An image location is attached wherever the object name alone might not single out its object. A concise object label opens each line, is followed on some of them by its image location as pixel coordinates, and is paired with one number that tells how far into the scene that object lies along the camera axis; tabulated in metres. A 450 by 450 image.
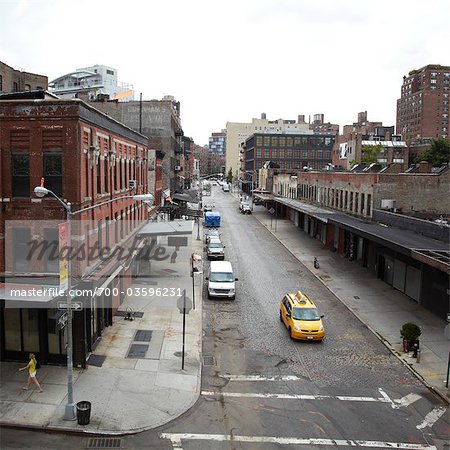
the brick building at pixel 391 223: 27.39
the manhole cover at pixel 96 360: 19.78
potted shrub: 21.27
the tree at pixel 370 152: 99.36
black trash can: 14.96
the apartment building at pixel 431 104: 172.88
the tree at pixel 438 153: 86.75
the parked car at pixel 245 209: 84.56
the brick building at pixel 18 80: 62.31
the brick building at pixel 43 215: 19.11
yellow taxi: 22.91
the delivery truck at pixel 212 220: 63.25
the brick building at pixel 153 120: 63.41
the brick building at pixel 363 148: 100.75
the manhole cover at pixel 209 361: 20.61
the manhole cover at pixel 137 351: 20.88
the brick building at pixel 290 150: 134.88
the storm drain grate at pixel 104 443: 14.20
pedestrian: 17.06
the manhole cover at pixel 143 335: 22.86
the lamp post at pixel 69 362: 15.34
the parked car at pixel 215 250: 41.97
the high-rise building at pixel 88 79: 125.74
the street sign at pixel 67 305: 15.61
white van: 30.00
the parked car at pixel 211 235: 49.22
